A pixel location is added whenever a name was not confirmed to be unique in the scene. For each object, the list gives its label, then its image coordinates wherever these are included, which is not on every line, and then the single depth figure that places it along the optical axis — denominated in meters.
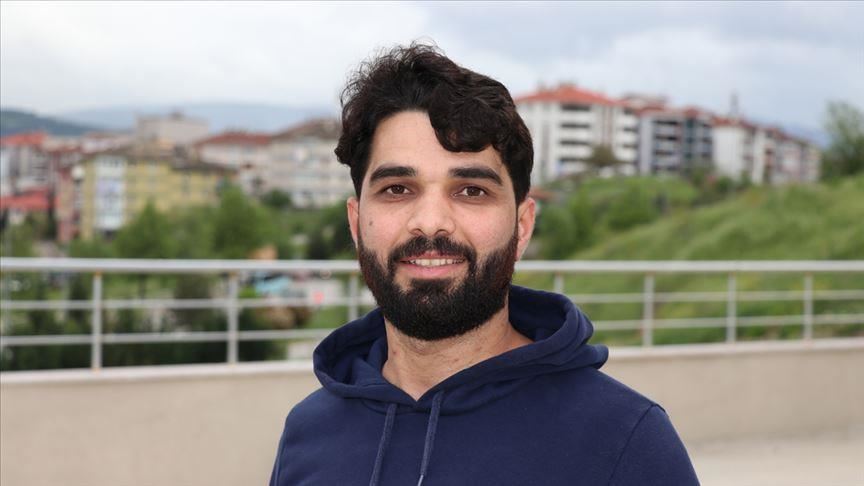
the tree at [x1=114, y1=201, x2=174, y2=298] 55.88
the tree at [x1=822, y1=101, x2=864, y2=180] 42.91
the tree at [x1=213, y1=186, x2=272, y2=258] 59.69
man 0.94
